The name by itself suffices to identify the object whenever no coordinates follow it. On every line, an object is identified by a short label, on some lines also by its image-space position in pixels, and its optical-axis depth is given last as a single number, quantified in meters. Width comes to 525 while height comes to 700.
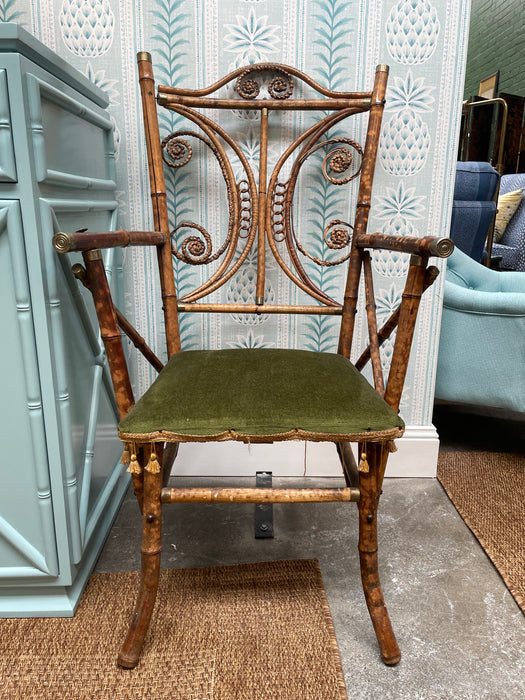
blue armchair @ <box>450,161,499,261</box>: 2.20
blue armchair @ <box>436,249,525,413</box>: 1.70
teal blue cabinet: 0.93
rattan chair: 0.93
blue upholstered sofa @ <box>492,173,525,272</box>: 3.88
